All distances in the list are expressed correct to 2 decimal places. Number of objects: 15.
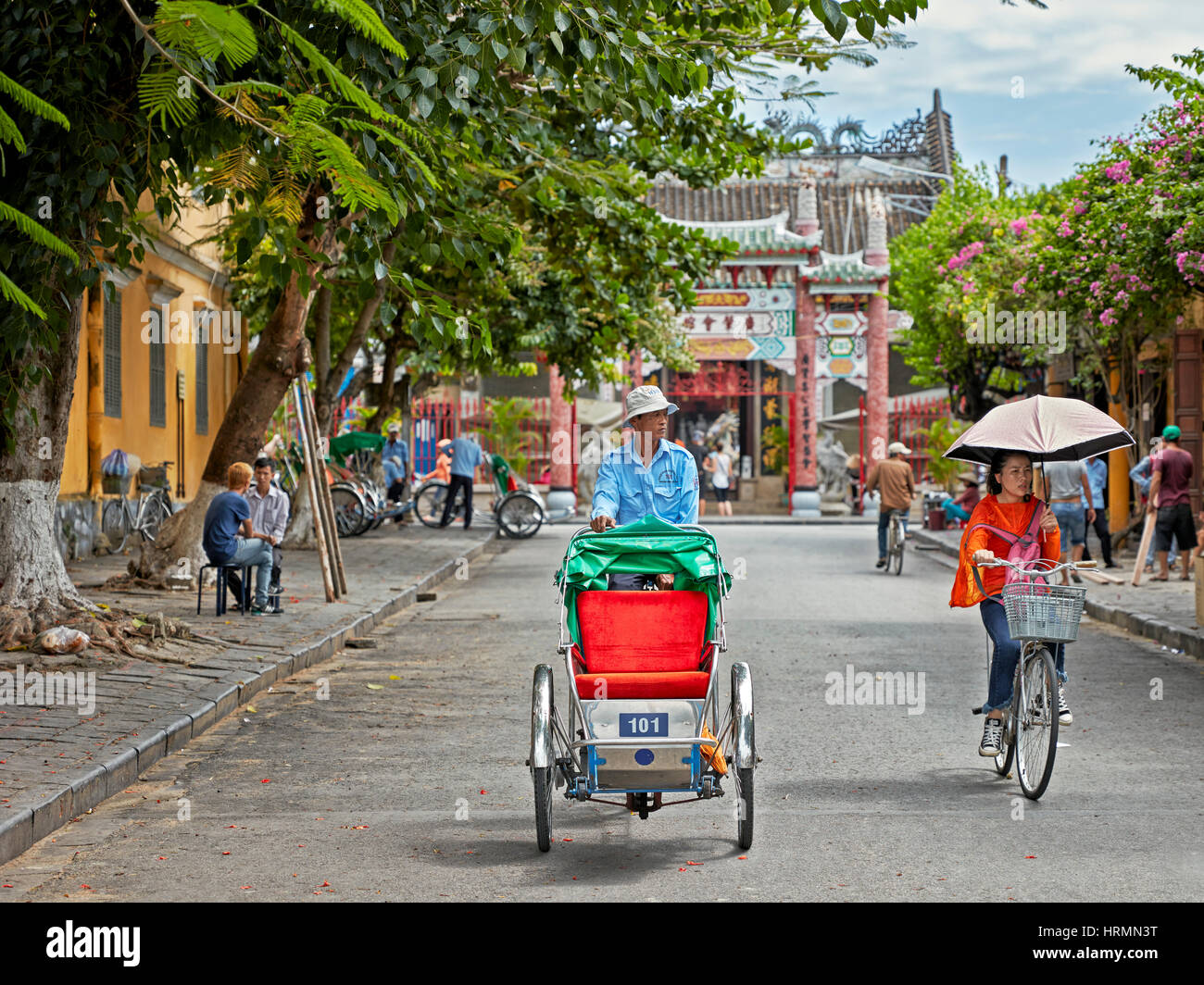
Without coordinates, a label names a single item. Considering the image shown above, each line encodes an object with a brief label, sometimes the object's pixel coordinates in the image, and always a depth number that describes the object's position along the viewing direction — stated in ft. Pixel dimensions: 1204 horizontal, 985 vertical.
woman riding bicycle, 23.52
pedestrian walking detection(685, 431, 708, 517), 117.19
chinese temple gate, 120.26
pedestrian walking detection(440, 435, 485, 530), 89.66
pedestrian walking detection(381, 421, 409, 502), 94.68
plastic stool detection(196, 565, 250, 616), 41.91
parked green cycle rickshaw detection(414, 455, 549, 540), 90.12
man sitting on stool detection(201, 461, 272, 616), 41.06
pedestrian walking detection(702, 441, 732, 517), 115.85
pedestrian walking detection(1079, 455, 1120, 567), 63.82
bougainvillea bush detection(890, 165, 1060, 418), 80.94
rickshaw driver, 22.94
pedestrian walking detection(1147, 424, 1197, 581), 54.65
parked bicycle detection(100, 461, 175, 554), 61.62
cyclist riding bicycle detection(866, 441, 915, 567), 65.21
